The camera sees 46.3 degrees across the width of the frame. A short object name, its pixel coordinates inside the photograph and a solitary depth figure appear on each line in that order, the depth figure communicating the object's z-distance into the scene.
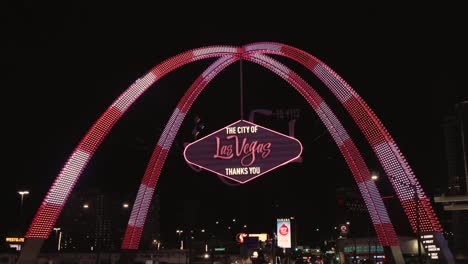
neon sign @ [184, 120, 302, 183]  26.30
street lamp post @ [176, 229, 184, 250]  105.91
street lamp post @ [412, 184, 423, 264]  25.83
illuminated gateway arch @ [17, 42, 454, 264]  26.19
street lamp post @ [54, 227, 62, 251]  86.00
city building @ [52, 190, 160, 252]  101.04
